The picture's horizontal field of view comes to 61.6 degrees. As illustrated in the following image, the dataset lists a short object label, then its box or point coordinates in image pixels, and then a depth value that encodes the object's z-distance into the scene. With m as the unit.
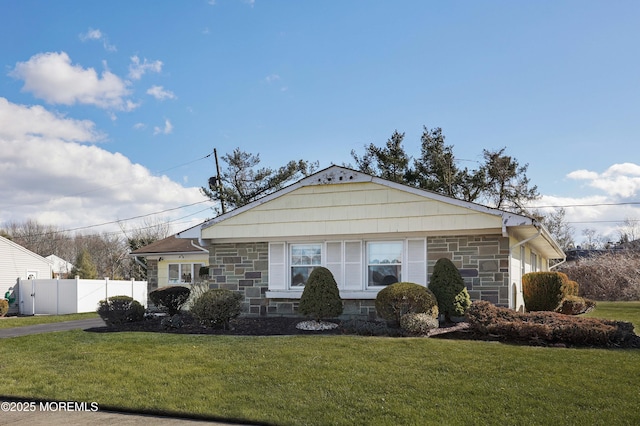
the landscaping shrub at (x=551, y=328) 9.07
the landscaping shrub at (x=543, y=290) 14.88
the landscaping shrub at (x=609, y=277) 30.45
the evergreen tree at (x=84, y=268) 43.25
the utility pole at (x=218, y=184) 32.62
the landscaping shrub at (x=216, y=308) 12.10
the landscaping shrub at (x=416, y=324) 10.48
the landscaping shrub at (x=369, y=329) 10.54
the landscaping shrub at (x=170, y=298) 16.03
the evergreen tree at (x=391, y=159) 31.77
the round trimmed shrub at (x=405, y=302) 11.05
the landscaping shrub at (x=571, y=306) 17.08
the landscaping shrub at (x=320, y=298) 12.21
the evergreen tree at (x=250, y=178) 33.66
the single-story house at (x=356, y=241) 12.80
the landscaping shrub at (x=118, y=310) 13.49
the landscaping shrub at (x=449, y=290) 11.99
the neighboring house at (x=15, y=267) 30.27
